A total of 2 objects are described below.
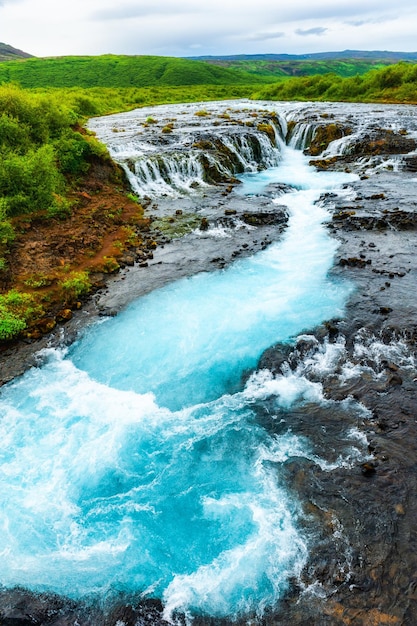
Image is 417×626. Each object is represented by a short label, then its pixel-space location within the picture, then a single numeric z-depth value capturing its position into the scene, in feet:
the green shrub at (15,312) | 48.70
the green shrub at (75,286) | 56.90
